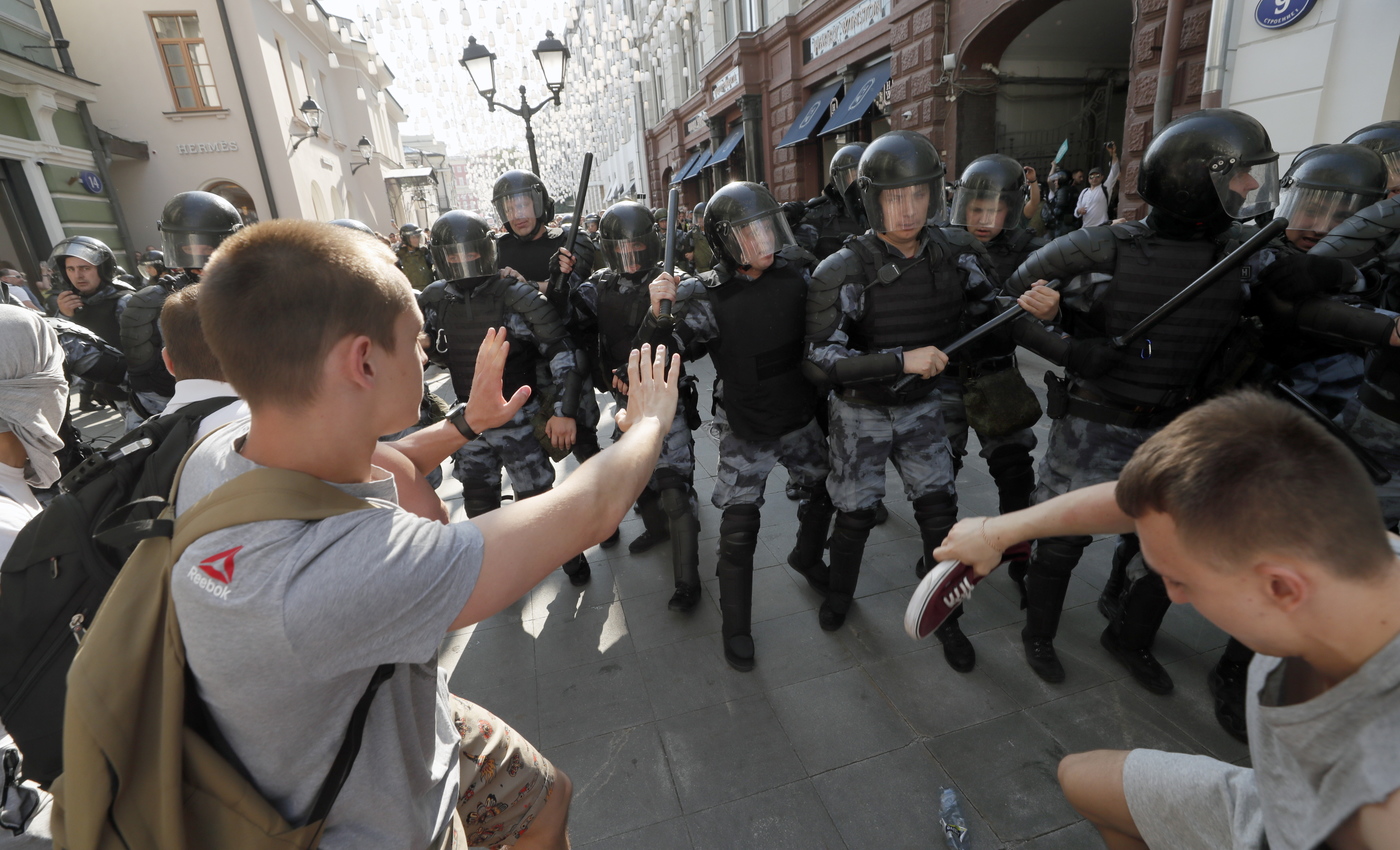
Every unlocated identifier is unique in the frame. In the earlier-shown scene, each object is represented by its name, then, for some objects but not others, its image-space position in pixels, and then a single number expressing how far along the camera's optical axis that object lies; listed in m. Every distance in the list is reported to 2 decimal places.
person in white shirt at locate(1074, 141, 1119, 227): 8.02
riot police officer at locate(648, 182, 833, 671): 3.00
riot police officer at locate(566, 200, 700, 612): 3.44
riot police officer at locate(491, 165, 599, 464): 4.97
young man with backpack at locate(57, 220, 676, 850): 0.88
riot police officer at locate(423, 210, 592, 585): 3.56
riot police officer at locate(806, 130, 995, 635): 2.87
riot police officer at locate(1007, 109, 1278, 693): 2.46
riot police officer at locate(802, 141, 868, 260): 5.28
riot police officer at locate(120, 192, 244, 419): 3.98
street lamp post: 7.28
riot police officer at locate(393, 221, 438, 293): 10.02
